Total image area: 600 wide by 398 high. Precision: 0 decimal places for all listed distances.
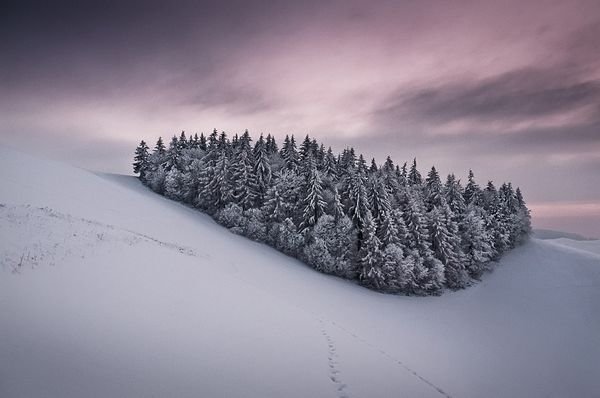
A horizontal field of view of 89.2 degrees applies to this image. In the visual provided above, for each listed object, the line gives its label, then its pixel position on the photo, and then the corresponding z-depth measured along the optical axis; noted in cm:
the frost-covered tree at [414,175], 7250
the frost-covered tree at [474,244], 4938
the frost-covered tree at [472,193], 6644
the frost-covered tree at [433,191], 5592
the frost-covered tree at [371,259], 3900
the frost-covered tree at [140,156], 7462
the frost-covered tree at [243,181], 5022
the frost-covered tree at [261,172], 5200
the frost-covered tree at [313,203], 4450
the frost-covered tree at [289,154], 5866
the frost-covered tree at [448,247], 4494
